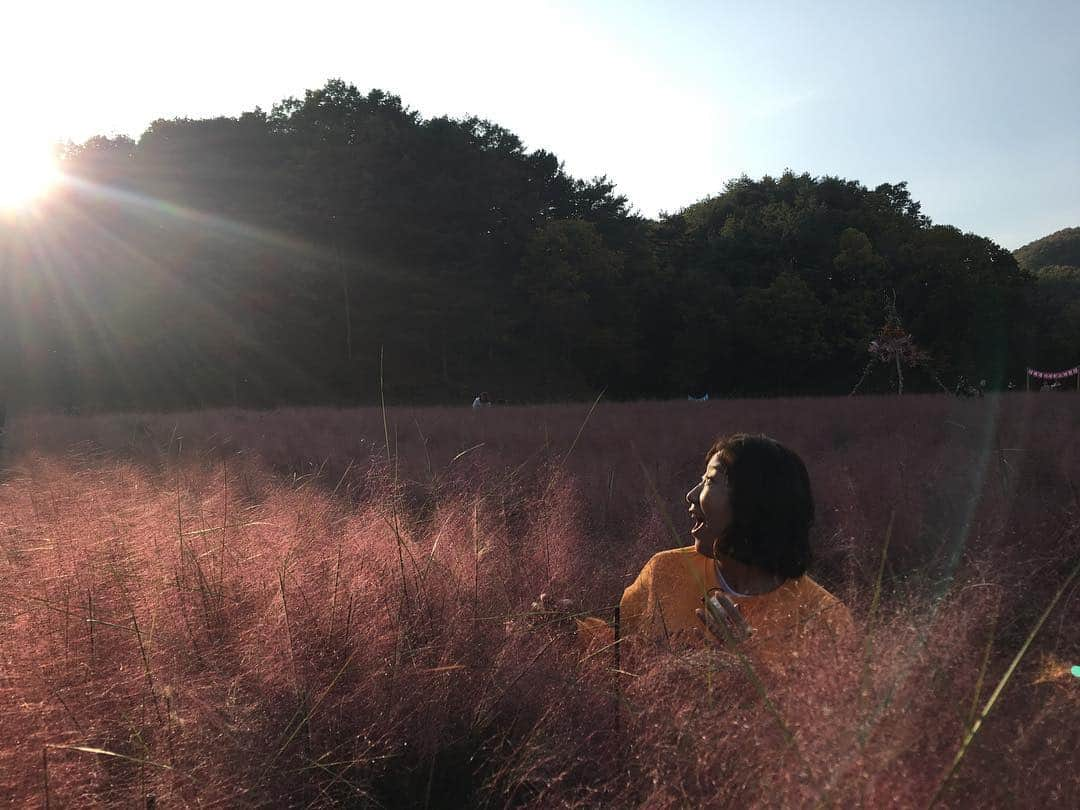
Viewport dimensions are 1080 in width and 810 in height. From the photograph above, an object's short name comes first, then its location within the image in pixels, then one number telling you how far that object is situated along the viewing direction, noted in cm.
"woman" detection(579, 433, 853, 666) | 169
